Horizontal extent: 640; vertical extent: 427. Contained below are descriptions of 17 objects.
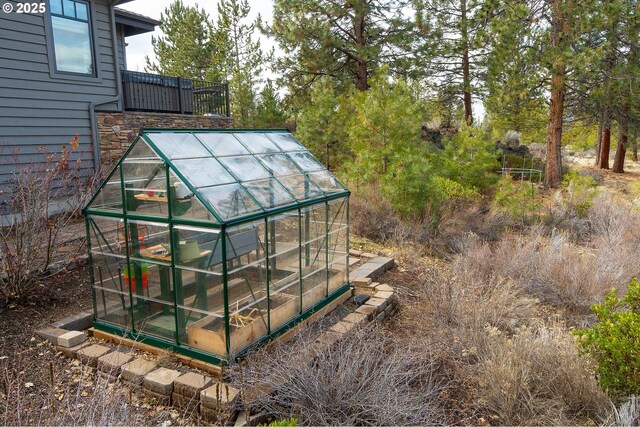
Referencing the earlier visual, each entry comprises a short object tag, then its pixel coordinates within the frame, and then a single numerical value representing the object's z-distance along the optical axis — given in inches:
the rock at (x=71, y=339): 176.7
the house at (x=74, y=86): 320.5
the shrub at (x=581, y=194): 407.5
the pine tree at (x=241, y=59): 748.6
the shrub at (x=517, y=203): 396.8
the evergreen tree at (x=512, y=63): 451.2
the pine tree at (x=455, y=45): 606.5
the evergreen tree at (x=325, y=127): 551.2
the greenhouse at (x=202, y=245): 158.7
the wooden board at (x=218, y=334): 158.6
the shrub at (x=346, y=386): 133.3
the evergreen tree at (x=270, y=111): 697.0
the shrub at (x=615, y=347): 138.9
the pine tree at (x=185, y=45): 1011.9
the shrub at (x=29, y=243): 208.8
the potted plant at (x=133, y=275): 175.8
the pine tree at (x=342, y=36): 592.4
